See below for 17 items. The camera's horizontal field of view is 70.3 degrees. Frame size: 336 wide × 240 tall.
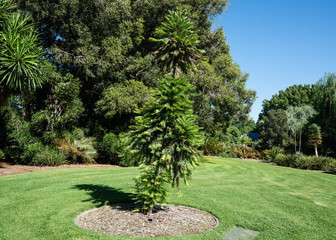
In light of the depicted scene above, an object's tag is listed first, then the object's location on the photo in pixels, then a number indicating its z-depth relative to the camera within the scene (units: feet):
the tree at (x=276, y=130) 140.56
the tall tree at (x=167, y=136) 16.56
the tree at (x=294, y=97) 220.84
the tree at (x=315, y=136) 95.65
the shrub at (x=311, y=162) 64.13
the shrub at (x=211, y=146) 76.38
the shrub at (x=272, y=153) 89.55
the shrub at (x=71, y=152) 46.50
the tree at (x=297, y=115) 138.13
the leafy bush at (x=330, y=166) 57.01
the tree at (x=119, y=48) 49.42
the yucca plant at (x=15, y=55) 36.29
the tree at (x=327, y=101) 84.99
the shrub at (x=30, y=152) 43.96
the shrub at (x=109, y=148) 48.96
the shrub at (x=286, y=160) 71.10
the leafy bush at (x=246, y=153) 106.52
